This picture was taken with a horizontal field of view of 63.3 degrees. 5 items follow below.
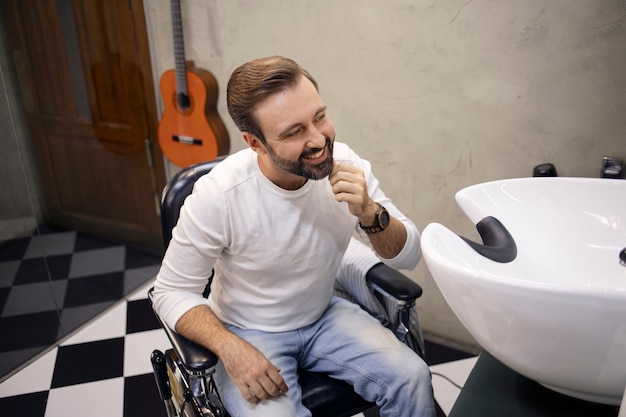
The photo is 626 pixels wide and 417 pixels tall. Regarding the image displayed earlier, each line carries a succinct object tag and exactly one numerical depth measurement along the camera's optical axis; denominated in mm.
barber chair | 1178
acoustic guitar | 2514
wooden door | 2234
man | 1213
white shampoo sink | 650
